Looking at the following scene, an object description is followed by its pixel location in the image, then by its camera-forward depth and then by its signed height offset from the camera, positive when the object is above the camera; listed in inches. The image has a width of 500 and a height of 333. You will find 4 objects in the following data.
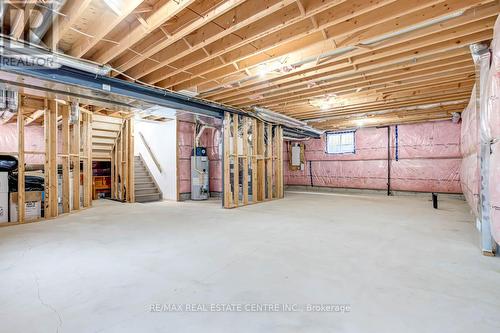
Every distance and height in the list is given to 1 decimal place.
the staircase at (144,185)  294.6 -23.7
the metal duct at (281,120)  249.3 +48.4
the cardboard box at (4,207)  173.5 -27.3
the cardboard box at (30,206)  177.9 -28.2
